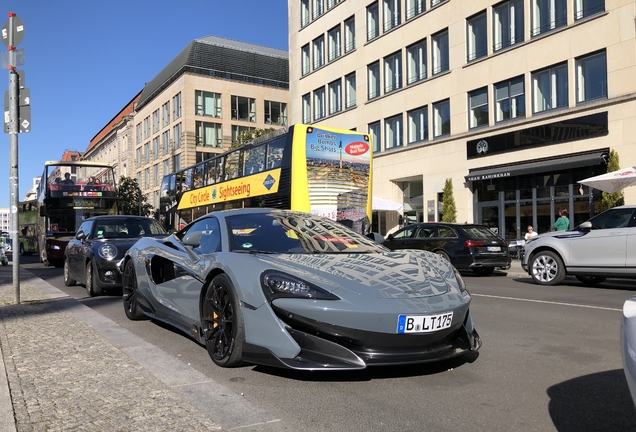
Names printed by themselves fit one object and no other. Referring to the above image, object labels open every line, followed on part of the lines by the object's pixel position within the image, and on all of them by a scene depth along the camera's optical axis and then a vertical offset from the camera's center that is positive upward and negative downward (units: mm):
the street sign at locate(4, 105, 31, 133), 9242 +1718
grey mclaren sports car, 3906 -549
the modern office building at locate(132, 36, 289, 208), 58375 +13245
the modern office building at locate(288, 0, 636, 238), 20594 +5451
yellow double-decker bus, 14695 +1343
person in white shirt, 20441 -493
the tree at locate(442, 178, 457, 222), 26578 +795
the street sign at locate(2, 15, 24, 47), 9141 +3117
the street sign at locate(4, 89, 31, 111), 9312 +2065
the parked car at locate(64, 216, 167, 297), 9594 -376
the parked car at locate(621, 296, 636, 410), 2523 -562
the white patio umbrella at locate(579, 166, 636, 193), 14688 +1018
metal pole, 9094 +1336
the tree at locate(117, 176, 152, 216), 59156 +3110
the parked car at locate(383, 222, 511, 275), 14688 -602
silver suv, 10609 -602
